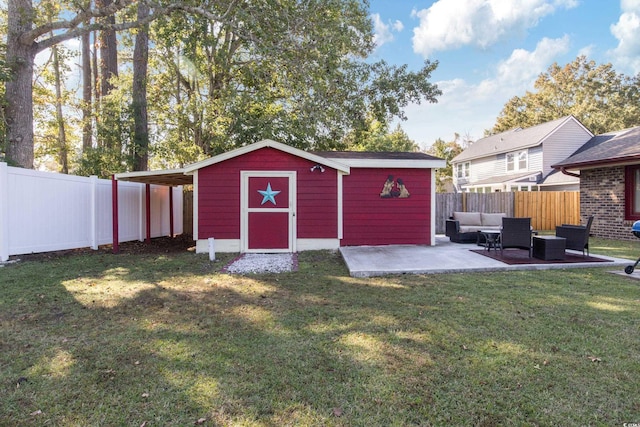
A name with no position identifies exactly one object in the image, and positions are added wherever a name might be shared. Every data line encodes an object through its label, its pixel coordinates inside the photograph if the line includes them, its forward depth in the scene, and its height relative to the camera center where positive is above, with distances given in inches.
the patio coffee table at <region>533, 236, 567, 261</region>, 251.0 -27.5
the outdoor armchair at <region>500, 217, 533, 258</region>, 255.0 -17.7
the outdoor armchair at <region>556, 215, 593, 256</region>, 257.9 -20.0
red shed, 317.4 +8.0
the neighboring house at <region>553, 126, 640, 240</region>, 392.8 +29.9
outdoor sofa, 360.2 -17.2
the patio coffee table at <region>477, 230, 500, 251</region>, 284.2 -23.8
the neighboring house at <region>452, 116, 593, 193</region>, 737.6 +120.8
